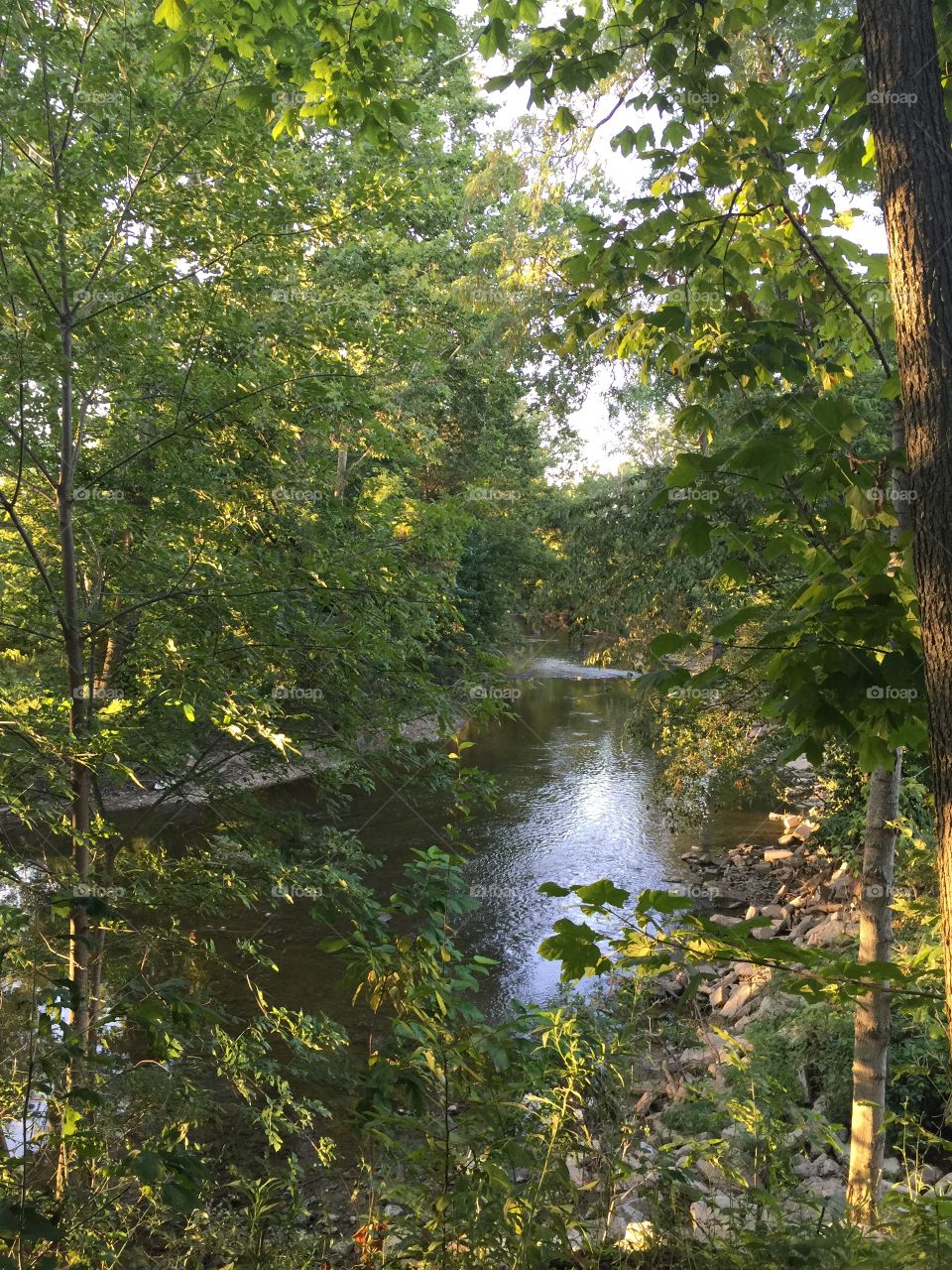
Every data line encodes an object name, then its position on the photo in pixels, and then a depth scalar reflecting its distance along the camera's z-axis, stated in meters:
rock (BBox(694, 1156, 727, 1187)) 4.30
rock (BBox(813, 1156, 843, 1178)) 4.73
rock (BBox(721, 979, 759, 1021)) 8.22
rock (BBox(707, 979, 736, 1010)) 8.85
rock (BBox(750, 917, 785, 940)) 9.52
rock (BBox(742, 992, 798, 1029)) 7.26
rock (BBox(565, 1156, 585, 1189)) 5.04
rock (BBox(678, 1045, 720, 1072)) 7.18
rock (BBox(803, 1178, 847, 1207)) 4.26
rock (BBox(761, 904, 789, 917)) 10.08
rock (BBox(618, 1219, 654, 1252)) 2.34
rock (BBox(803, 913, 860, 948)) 7.89
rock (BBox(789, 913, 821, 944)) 9.04
